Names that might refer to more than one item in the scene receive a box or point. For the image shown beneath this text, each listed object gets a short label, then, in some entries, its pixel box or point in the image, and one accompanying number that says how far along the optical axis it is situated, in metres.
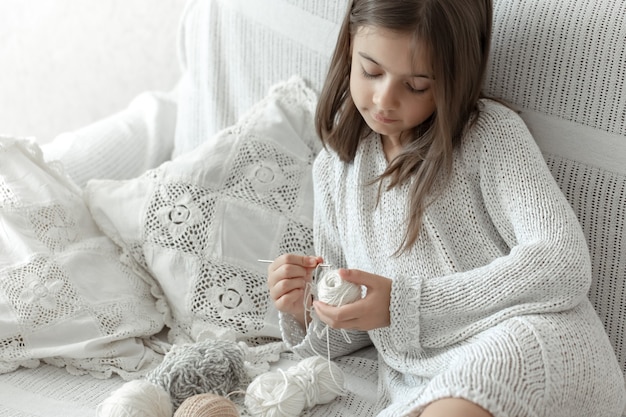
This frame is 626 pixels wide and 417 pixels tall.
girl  1.04
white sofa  1.26
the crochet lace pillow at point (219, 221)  1.42
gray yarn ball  1.22
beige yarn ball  1.13
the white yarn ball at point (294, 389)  1.20
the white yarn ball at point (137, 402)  1.14
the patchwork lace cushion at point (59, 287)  1.32
